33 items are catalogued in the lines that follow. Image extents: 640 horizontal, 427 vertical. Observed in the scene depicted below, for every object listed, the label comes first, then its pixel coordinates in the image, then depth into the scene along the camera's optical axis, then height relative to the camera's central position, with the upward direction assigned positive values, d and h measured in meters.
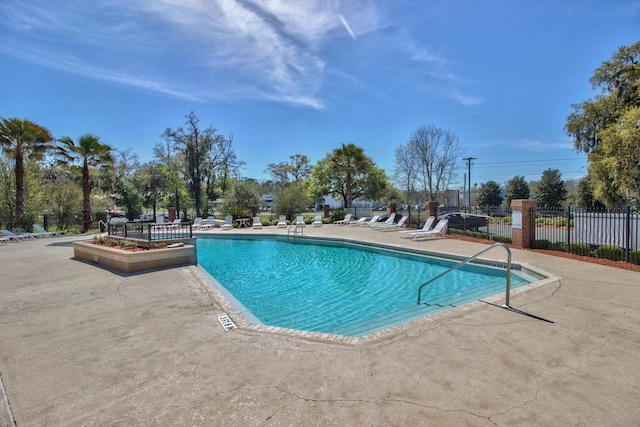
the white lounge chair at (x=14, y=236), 15.28 -1.32
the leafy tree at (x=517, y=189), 37.25 +2.70
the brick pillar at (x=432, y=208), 16.92 +0.17
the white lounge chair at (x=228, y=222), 21.17 -0.81
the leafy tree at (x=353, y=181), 32.56 +3.21
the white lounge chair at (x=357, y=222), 21.50 -0.79
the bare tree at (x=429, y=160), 33.97 +5.68
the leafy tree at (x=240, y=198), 26.38 +1.02
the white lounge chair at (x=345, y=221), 22.61 -0.76
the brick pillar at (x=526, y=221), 10.59 -0.32
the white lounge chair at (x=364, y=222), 20.76 -0.78
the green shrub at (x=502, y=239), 12.02 -1.07
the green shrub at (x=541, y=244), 10.25 -1.06
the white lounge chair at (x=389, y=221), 19.32 -0.63
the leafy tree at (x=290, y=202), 25.53 +0.65
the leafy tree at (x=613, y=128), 12.68 +4.36
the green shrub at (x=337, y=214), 25.22 -0.29
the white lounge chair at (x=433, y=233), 13.89 -0.97
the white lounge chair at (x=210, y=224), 21.05 -0.96
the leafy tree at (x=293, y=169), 55.06 +7.33
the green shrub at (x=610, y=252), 8.21 -1.08
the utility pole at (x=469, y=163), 39.92 +6.21
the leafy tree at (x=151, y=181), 37.41 +3.39
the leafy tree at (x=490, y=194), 39.69 +2.20
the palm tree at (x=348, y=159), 27.33 +4.55
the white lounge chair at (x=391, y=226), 18.25 -0.90
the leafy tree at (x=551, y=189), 32.41 +2.33
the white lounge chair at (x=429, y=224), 14.97 -0.63
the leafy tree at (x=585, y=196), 25.62 +1.32
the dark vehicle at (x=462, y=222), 18.88 -0.65
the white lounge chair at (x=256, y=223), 20.94 -0.86
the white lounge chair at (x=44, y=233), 16.77 -1.27
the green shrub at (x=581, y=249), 9.02 -1.09
